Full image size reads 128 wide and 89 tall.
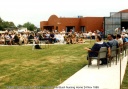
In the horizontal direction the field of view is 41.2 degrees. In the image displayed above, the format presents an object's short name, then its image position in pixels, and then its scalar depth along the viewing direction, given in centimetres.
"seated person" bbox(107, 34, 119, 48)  674
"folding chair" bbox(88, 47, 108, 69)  602
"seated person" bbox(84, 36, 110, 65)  622
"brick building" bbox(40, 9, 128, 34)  2358
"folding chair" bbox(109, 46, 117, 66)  654
